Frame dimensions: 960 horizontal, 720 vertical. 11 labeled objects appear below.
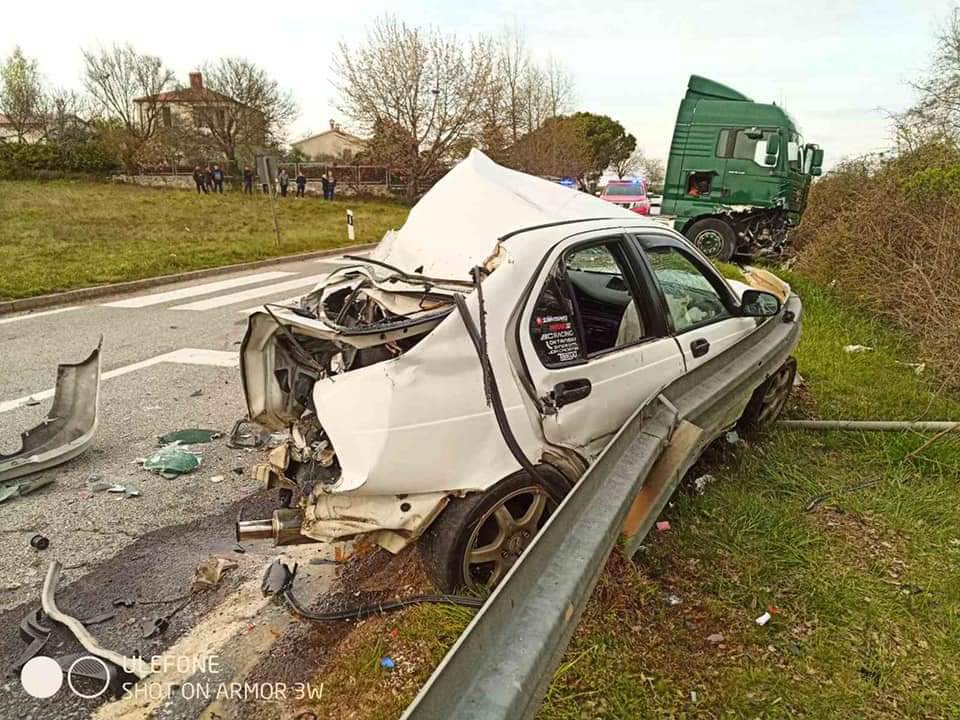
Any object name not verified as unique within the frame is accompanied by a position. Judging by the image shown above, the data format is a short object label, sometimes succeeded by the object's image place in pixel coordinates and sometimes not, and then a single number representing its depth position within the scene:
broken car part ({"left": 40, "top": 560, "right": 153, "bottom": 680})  2.65
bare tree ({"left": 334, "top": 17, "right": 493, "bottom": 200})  31.95
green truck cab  13.38
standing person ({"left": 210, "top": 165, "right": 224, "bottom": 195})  33.22
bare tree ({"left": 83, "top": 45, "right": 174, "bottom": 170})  46.59
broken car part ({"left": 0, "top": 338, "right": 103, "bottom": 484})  4.43
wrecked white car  2.64
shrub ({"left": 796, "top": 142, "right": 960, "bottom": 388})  6.80
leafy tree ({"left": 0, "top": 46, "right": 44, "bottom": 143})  42.12
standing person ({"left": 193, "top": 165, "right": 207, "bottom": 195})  32.62
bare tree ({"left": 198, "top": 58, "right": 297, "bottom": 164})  39.41
